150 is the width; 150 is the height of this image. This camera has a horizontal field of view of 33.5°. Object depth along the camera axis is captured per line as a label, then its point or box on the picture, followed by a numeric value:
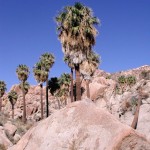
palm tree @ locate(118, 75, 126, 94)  57.42
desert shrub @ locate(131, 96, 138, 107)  20.01
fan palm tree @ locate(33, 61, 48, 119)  40.97
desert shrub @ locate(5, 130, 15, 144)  20.95
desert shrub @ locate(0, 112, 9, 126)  24.89
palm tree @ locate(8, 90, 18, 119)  58.55
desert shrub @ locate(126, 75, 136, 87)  56.59
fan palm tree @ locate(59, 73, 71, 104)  47.32
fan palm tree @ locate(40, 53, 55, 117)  41.21
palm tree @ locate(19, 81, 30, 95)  48.51
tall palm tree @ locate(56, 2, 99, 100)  21.95
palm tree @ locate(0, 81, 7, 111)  52.21
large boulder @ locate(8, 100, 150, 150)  7.91
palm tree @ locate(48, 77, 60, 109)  44.03
